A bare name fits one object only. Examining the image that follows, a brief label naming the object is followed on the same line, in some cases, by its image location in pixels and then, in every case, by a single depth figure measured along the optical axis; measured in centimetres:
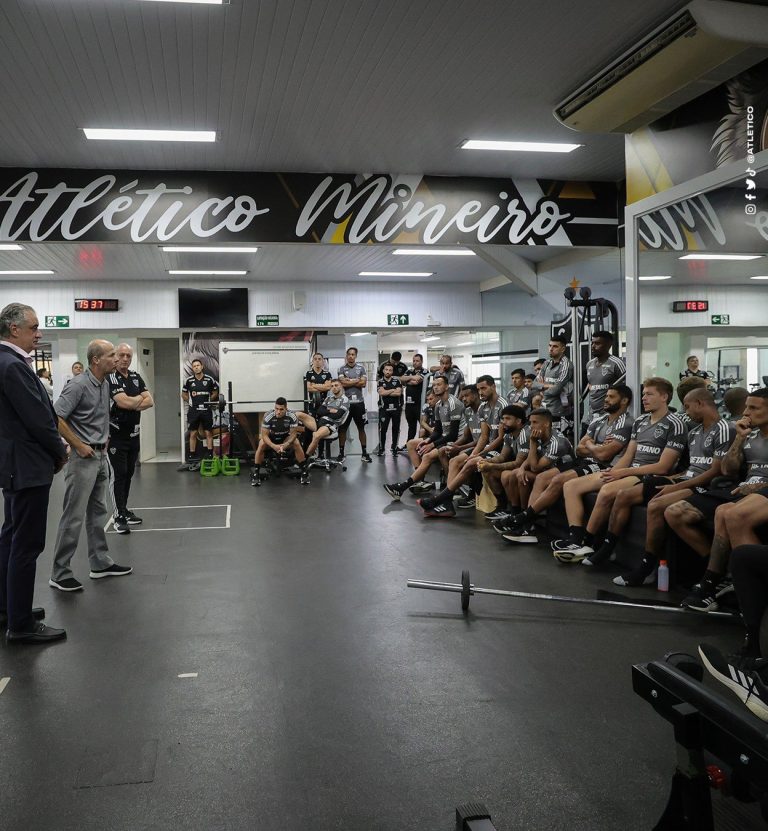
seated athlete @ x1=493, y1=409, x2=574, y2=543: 536
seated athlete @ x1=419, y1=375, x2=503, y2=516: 635
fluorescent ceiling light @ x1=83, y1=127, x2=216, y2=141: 503
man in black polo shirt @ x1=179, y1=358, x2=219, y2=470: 1073
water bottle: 392
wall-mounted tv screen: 1162
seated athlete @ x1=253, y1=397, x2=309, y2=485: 958
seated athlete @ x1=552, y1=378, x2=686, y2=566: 434
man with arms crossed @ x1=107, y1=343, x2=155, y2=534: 554
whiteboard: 1150
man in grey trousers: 396
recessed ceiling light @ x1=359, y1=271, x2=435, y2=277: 1119
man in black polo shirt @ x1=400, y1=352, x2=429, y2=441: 1170
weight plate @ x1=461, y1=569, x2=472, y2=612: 357
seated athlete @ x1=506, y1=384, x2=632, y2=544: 488
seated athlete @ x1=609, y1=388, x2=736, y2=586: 389
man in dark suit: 306
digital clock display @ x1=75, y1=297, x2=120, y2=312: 1140
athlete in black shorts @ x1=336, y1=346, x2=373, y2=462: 1105
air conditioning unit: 346
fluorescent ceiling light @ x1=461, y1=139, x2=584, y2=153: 546
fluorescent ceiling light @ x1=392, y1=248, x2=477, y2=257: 915
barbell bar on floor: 355
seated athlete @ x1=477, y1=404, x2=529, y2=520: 580
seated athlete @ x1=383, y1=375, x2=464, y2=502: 737
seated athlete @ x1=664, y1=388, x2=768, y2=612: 327
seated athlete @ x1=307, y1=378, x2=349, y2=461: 1035
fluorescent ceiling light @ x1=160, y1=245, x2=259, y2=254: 867
